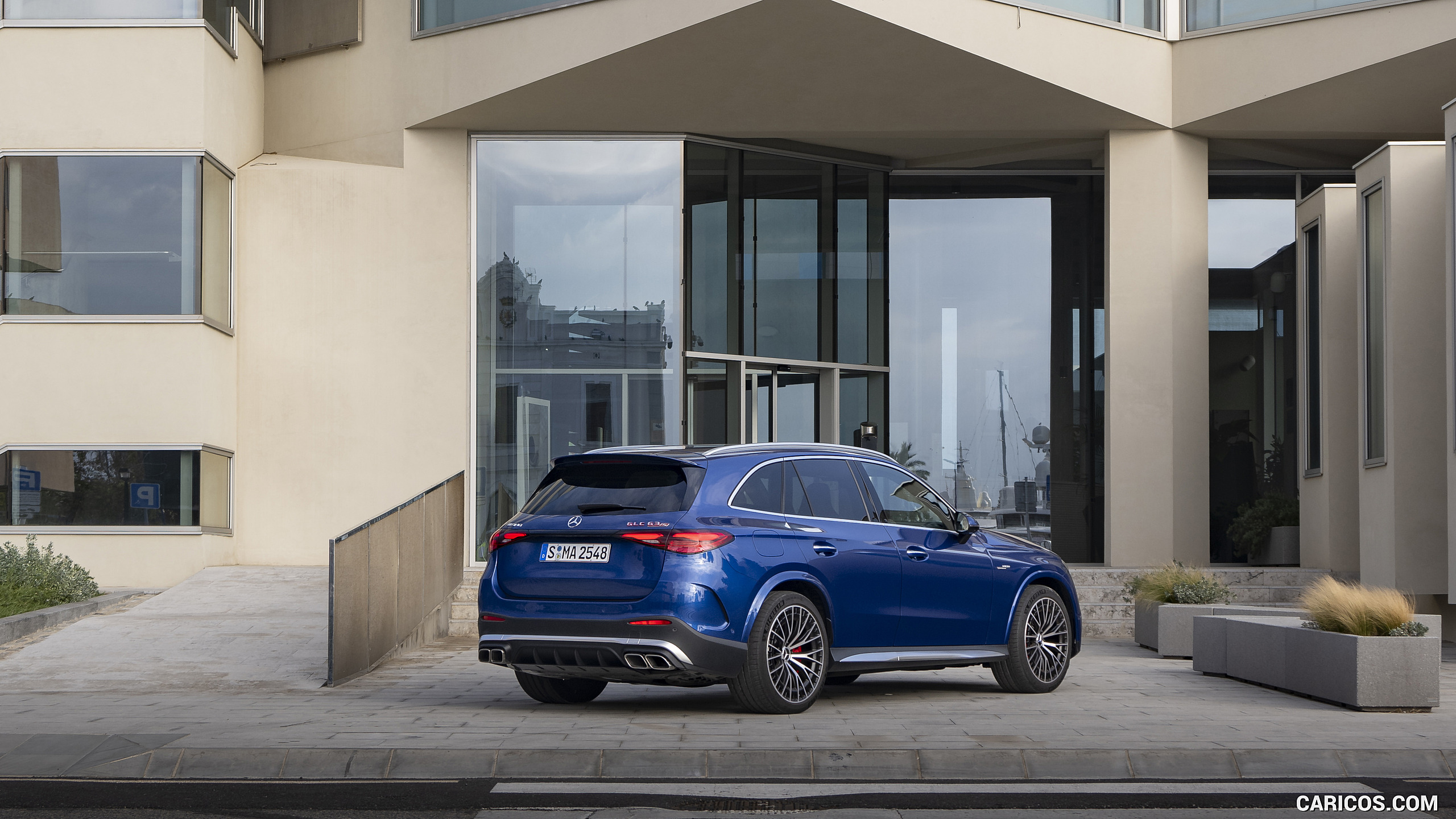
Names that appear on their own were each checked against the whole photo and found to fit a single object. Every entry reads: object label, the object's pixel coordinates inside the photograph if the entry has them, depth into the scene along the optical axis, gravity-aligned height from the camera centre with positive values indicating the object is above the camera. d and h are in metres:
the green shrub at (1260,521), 18.88 -1.16
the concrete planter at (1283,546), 18.70 -1.48
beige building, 17.08 +2.52
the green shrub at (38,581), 14.72 -1.61
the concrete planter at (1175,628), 13.36 -1.85
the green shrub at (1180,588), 13.74 -1.51
